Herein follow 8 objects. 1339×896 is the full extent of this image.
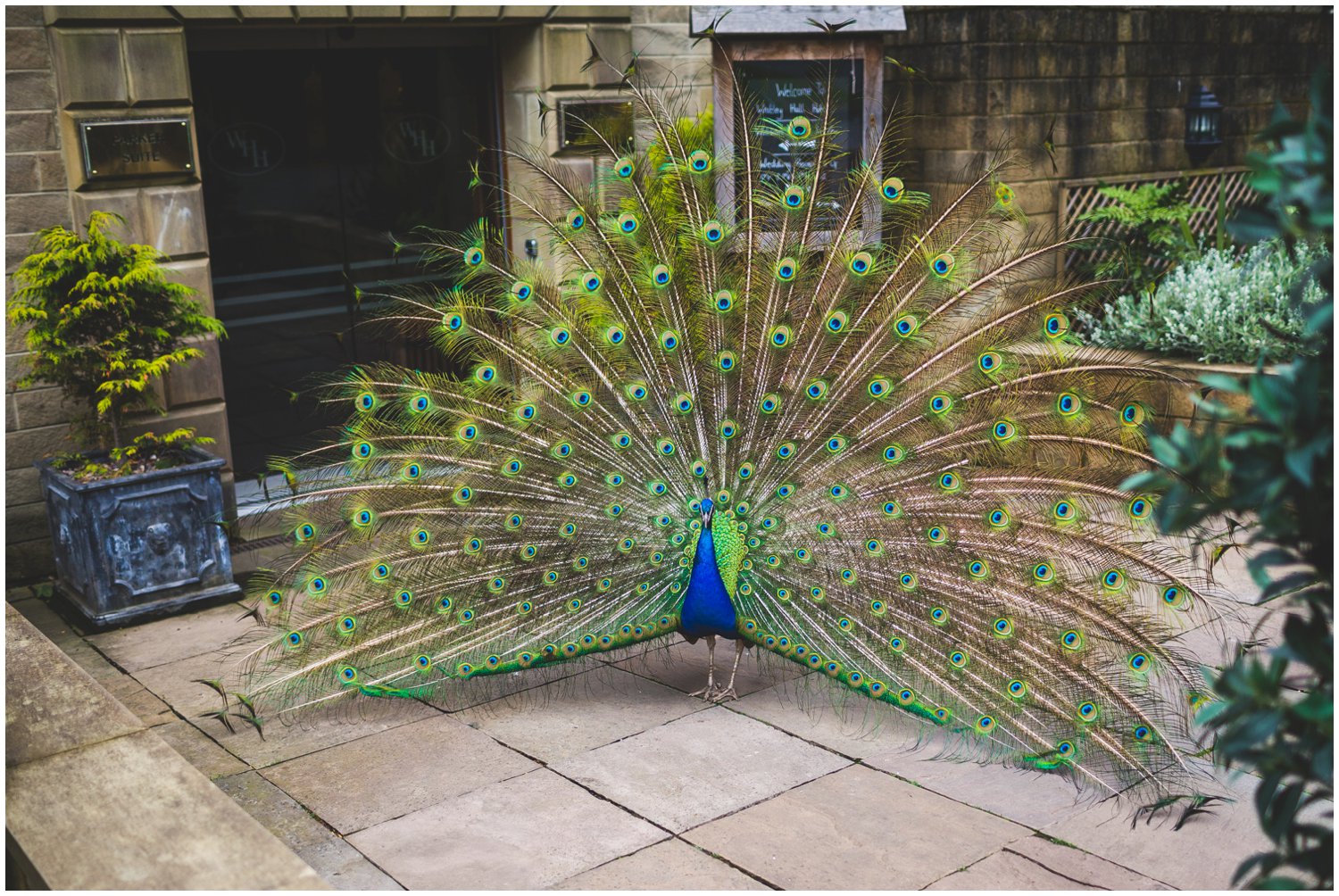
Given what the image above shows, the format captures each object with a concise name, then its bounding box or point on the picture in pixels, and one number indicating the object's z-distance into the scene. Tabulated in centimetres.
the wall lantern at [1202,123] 949
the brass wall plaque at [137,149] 634
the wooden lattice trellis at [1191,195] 981
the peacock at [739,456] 457
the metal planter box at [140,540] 600
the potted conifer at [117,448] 596
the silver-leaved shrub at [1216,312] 757
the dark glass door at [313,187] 735
